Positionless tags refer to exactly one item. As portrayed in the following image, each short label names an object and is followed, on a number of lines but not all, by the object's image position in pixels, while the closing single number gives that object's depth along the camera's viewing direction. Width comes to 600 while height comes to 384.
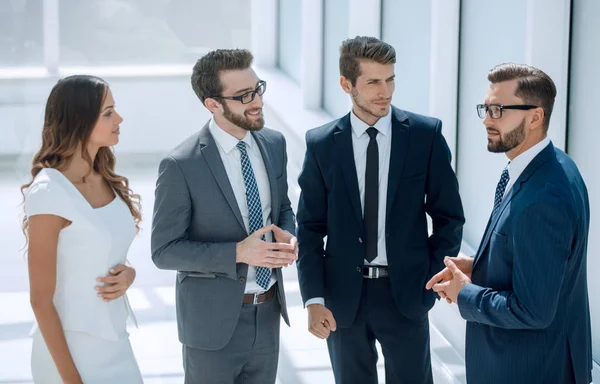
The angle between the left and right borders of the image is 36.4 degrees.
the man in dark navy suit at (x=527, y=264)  2.66
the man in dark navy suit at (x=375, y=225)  3.54
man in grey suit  3.31
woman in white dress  2.80
